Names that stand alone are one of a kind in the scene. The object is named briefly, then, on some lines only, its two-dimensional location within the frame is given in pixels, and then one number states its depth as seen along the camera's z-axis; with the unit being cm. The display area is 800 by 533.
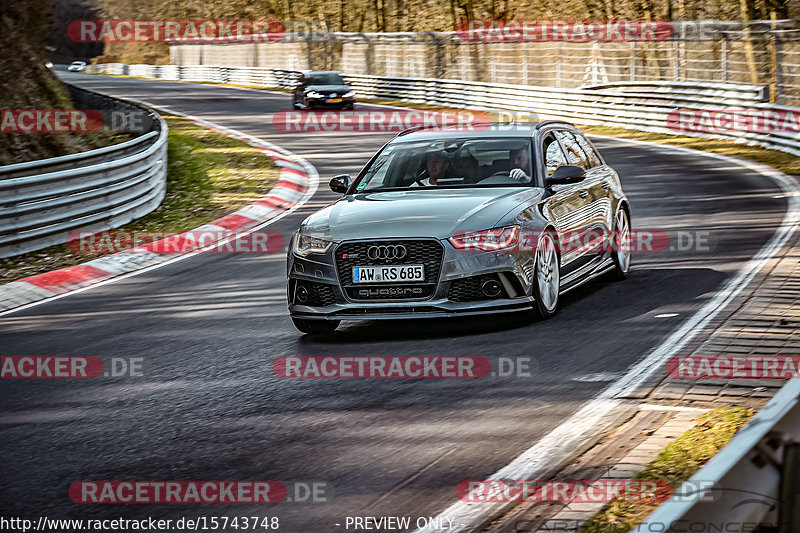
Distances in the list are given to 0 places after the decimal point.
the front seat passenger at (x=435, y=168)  1977
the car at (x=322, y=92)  8381
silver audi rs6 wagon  1711
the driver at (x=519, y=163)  1953
